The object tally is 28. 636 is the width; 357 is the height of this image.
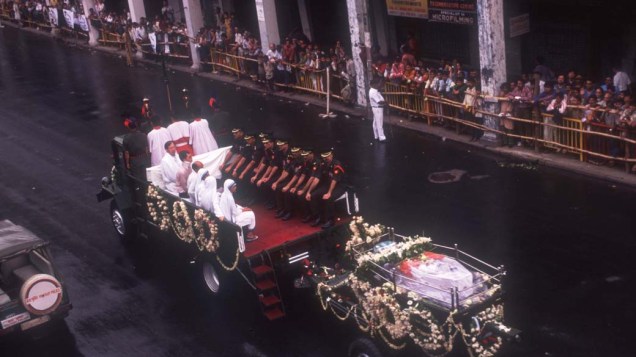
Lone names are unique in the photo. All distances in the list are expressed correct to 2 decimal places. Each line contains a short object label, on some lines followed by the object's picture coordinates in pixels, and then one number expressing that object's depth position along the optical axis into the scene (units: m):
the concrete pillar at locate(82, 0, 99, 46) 37.47
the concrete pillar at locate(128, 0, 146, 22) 34.38
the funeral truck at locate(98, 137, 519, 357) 9.76
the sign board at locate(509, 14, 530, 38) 20.89
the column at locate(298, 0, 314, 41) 30.94
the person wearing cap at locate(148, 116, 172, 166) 15.12
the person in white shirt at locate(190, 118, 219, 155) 15.45
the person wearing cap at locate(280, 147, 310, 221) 13.28
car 11.73
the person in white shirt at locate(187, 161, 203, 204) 13.29
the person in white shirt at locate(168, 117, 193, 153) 15.36
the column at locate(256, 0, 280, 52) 27.17
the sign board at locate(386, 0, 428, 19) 24.42
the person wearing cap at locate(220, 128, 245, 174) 14.72
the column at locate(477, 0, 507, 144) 19.33
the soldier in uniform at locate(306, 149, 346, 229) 12.54
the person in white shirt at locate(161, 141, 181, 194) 14.12
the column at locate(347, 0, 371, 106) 22.77
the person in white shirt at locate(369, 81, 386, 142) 20.75
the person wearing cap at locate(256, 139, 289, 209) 13.84
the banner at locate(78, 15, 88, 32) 37.80
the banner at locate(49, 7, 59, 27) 40.25
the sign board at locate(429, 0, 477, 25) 22.91
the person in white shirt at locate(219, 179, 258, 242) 12.50
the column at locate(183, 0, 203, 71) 30.78
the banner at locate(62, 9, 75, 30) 38.90
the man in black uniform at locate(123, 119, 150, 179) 15.12
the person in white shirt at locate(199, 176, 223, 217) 12.76
